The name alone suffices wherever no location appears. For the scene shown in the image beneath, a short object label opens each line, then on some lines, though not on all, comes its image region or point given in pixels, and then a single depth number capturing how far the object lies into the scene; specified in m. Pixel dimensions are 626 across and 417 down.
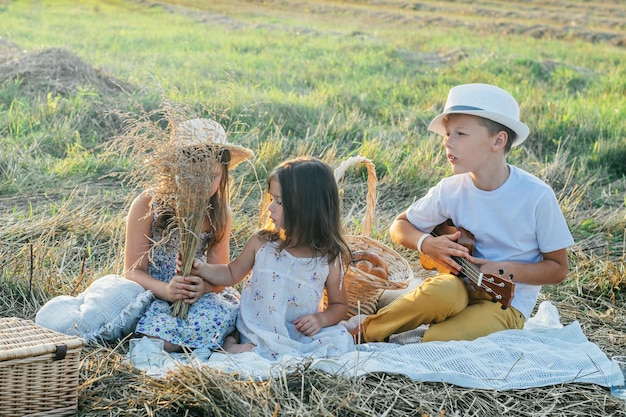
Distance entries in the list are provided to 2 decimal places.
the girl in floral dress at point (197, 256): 3.89
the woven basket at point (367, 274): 4.45
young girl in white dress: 3.91
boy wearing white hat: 4.15
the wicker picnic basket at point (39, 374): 3.17
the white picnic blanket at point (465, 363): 3.61
